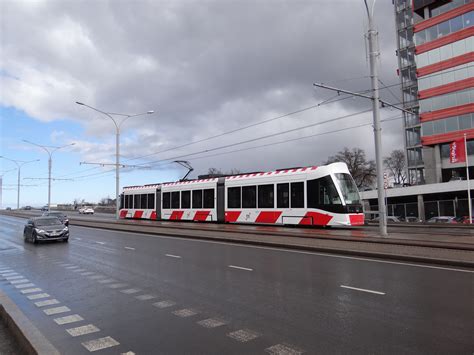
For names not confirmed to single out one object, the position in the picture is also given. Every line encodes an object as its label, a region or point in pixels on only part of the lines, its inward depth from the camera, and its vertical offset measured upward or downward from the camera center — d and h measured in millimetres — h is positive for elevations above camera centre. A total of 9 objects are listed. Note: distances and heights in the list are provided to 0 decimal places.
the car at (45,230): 17172 -805
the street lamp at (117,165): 33825 +4256
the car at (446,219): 34231 -1296
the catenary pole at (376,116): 16406 +4066
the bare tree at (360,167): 78625 +8298
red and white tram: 19906 +650
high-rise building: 45188 +15615
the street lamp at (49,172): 48700 +5128
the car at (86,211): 68719 +185
